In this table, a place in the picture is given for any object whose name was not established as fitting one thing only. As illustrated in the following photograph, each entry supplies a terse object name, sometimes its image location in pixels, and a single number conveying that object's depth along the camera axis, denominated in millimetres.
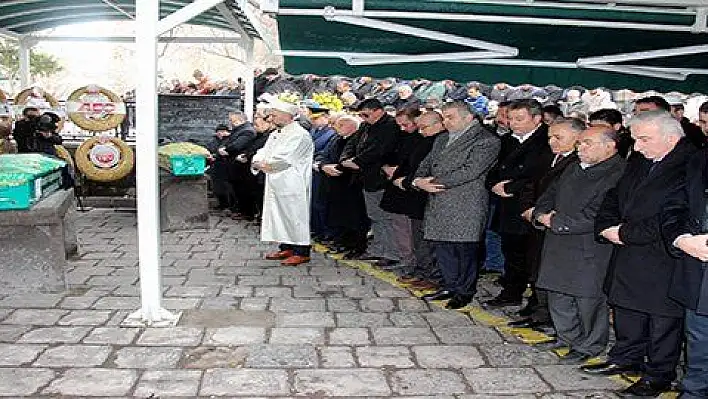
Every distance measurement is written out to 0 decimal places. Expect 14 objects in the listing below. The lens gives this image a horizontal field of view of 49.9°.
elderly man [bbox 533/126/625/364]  4836
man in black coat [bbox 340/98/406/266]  7645
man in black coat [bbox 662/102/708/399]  3947
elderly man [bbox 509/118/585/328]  5359
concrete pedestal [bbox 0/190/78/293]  6559
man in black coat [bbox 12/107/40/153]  9891
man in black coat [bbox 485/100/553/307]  5938
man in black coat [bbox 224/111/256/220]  10477
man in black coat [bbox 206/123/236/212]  11023
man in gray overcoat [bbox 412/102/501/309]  6113
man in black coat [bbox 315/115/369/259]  8375
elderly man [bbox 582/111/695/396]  4215
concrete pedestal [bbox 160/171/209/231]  9930
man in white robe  7828
